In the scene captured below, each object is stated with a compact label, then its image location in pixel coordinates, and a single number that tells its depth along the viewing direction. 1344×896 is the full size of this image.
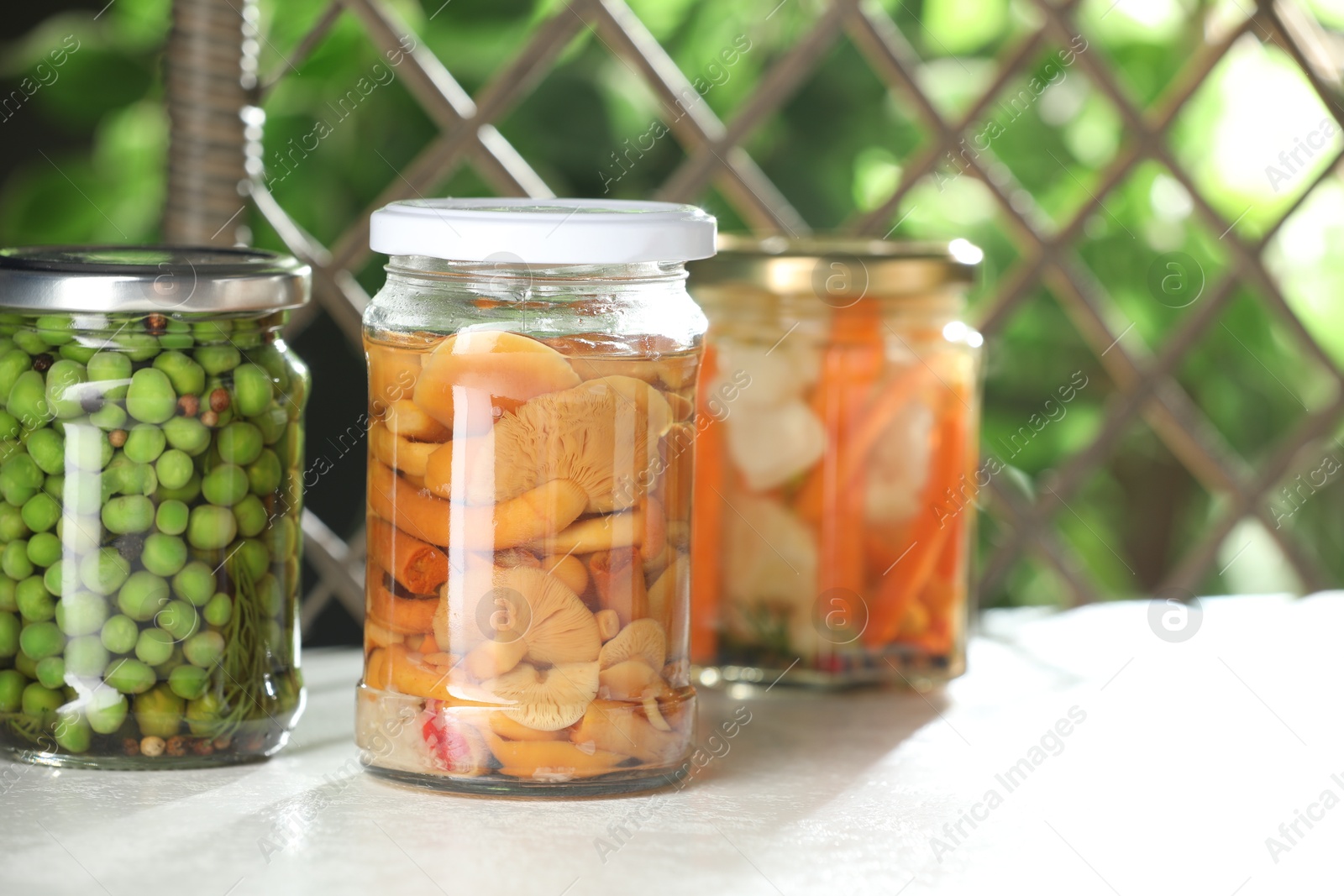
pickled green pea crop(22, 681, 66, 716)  0.71
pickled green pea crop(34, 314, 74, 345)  0.70
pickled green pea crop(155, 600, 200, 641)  0.71
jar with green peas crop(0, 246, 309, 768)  0.70
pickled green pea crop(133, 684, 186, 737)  0.71
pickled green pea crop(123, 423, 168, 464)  0.70
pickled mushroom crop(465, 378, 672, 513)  0.69
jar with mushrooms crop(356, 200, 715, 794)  0.69
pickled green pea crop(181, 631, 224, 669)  0.71
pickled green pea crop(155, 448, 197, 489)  0.71
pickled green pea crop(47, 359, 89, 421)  0.70
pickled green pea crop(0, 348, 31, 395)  0.71
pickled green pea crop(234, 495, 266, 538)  0.72
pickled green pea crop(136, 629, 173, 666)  0.71
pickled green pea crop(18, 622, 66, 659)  0.71
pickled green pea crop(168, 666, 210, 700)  0.71
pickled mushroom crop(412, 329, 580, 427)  0.69
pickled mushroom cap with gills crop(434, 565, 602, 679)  0.69
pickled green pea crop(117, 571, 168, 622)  0.71
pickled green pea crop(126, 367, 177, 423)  0.70
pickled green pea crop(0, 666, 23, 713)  0.71
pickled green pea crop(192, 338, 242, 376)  0.71
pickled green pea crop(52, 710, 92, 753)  0.71
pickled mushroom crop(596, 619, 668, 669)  0.70
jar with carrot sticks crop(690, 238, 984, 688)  0.78
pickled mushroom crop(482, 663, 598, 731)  0.70
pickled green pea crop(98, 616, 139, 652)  0.71
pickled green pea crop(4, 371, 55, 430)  0.71
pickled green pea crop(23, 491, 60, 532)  0.71
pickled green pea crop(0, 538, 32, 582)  0.71
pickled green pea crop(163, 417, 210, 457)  0.71
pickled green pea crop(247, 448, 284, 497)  0.72
